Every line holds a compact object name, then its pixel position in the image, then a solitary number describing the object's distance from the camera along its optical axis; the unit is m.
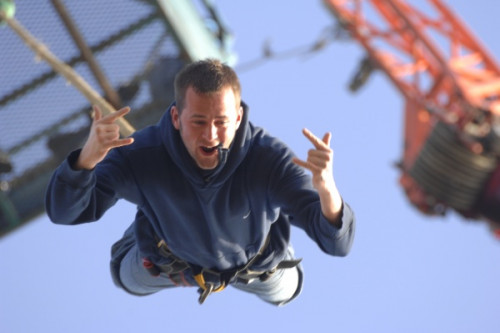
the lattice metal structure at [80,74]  17.25
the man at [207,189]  11.30
